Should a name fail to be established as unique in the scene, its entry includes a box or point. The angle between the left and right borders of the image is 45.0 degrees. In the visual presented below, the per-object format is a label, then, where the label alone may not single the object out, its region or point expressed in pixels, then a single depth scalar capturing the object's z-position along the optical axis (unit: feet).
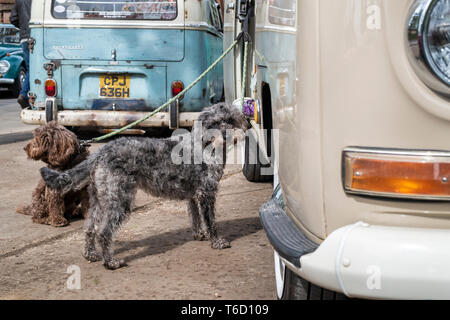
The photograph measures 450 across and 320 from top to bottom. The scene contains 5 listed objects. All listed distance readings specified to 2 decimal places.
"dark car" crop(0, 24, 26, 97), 53.01
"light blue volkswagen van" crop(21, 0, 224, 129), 25.66
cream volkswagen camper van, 5.76
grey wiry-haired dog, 12.67
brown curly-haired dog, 15.31
